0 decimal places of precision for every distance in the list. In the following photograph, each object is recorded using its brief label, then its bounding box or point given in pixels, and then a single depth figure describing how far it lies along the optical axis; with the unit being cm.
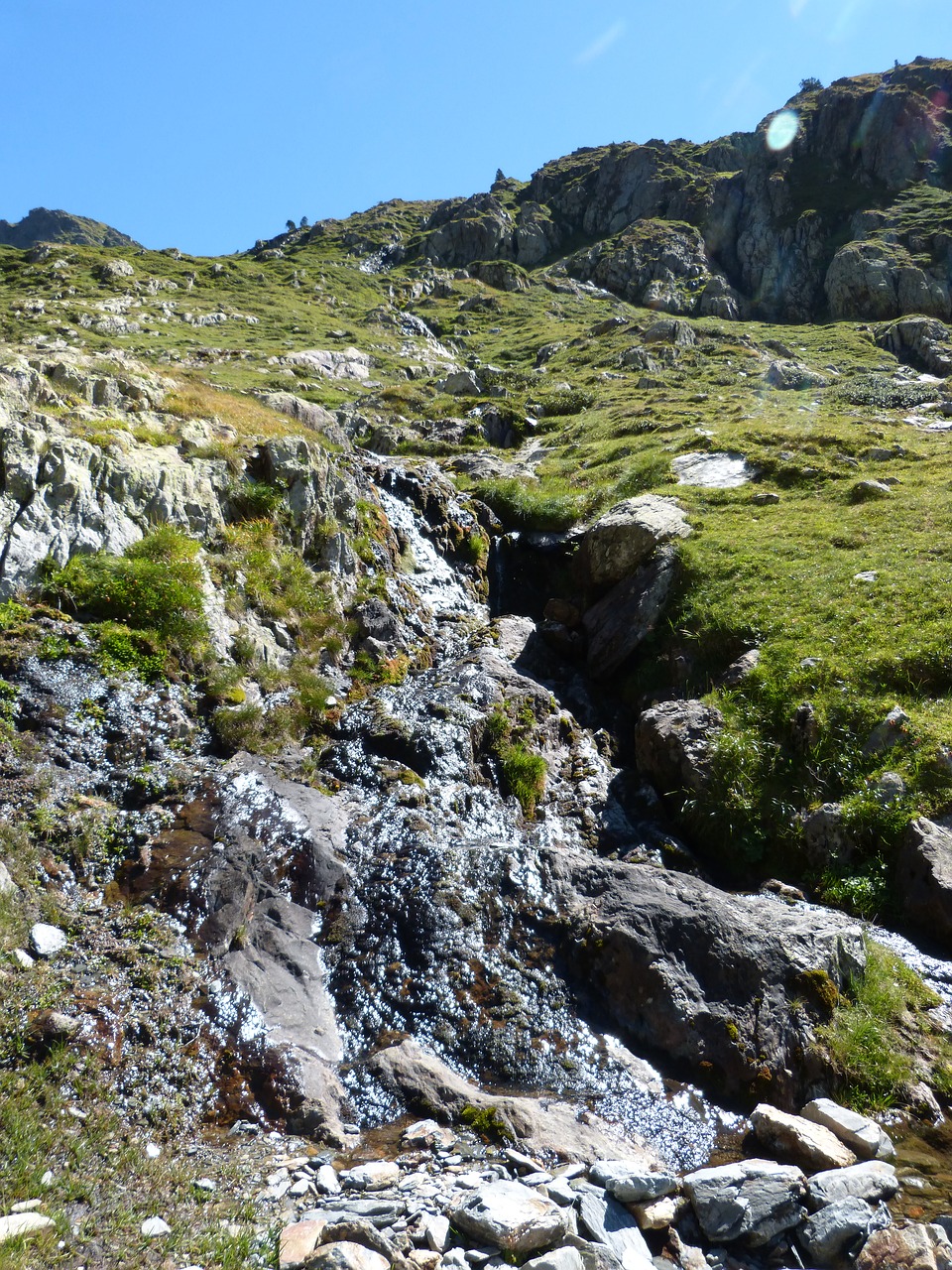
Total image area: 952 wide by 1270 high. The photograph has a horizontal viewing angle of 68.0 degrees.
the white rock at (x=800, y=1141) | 663
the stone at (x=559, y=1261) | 481
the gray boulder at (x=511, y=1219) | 513
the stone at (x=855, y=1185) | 607
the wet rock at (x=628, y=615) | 1884
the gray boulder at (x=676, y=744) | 1395
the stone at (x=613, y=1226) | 545
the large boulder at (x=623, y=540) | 2075
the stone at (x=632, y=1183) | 595
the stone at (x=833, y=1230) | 569
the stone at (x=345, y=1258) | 467
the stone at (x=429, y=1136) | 648
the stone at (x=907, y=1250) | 527
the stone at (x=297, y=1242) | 479
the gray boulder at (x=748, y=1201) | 582
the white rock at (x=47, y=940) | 723
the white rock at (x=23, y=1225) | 436
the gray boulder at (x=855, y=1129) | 685
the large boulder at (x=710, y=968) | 816
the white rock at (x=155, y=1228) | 482
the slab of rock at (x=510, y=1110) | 668
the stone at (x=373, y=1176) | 582
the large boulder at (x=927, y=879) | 1034
